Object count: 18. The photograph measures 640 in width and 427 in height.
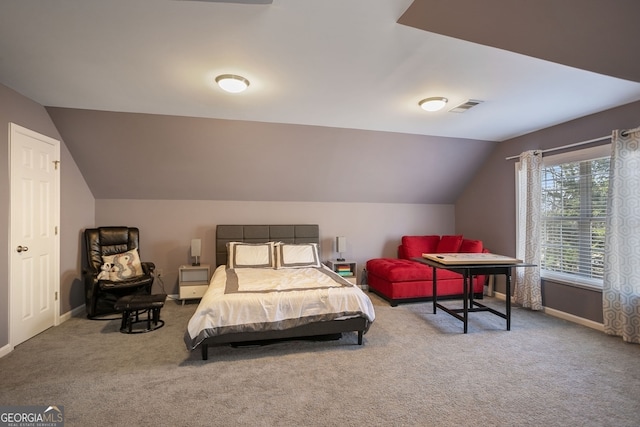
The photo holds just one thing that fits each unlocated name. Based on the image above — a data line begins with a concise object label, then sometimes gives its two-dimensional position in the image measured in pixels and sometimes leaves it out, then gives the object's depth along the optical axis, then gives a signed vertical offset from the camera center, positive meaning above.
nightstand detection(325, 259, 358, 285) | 5.04 -0.91
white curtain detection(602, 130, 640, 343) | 3.21 -0.32
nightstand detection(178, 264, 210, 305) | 4.49 -1.02
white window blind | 3.65 -0.02
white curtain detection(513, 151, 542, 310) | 4.25 -0.22
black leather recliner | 3.85 -0.78
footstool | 3.36 -1.04
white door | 2.99 -0.22
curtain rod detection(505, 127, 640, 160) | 3.26 +0.87
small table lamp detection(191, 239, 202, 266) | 4.63 -0.51
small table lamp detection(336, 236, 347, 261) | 5.18 -0.52
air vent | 3.29 +1.21
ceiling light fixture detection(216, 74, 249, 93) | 2.67 +1.16
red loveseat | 4.54 -1.00
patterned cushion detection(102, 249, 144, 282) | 4.01 -0.70
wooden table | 3.48 -0.60
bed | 2.78 -0.91
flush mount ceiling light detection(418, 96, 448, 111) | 3.20 +1.18
